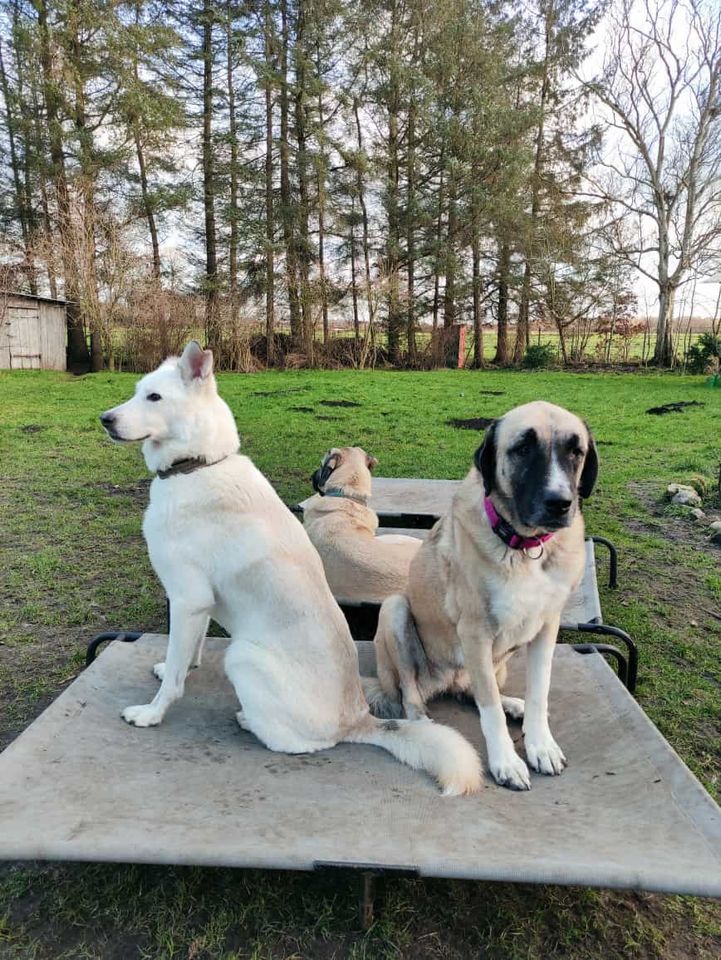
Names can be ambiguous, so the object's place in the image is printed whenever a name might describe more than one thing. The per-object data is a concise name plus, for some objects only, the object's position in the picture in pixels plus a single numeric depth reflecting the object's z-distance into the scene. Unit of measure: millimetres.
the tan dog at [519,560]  2281
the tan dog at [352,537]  3793
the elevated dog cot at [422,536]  3162
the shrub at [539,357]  24828
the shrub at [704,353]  20784
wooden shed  19050
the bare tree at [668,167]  21438
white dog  2328
